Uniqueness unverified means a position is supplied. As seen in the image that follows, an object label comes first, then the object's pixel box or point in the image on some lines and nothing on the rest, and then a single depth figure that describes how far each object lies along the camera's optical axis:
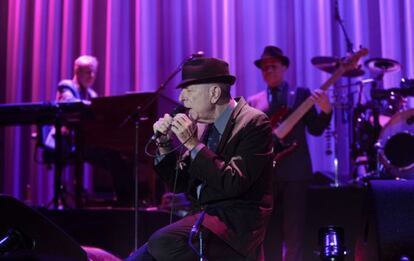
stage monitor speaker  5.14
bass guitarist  10.05
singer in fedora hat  5.50
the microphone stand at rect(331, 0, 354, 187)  11.73
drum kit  10.72
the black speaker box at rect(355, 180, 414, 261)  5.35
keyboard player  12.81
